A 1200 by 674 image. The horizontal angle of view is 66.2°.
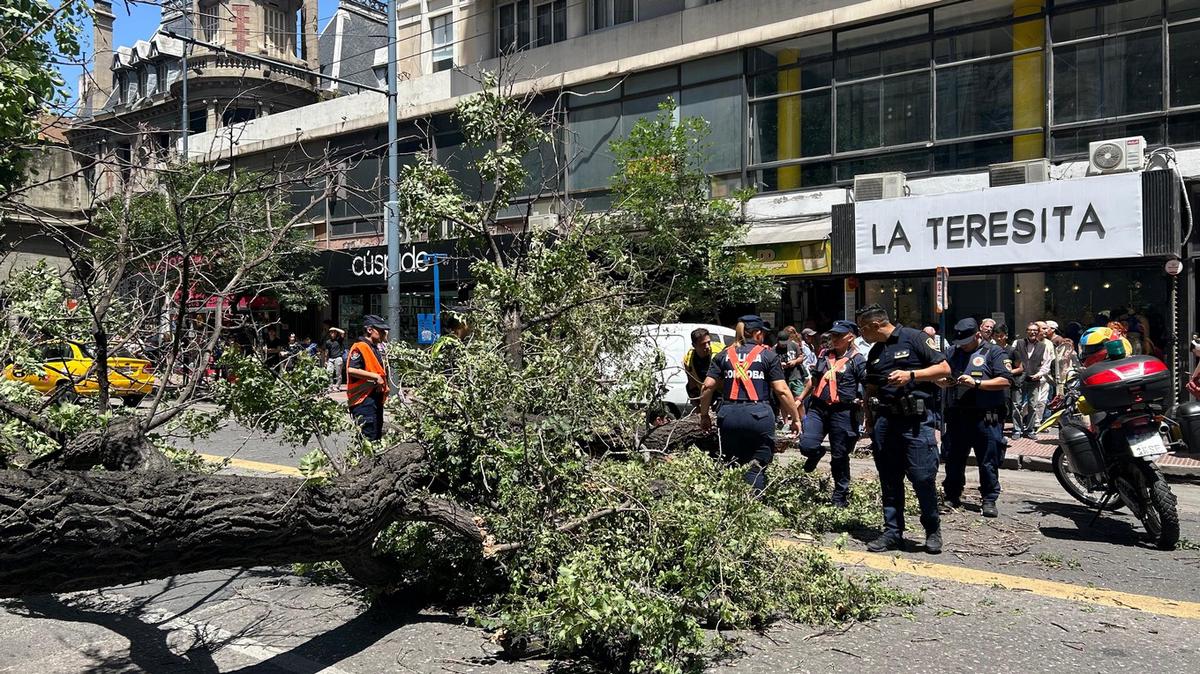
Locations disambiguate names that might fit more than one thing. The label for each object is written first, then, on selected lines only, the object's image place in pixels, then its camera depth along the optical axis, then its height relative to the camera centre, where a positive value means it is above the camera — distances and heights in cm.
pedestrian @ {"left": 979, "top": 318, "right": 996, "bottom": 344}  1145 -16
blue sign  1959 -4
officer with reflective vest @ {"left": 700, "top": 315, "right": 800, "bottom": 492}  689 -64
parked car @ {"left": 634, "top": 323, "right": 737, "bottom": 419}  1316 -49
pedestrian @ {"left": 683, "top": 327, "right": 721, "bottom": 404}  939 -38
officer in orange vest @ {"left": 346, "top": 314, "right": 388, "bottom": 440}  924 -58
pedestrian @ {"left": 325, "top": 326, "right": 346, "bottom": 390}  2173 -69
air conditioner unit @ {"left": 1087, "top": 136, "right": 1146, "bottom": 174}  1380 +240
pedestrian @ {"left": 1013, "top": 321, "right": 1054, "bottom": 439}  1309 -97
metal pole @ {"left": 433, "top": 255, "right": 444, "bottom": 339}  1530 +44
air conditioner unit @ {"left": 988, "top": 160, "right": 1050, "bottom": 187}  1495 +234
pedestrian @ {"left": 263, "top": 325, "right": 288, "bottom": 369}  2390 -36
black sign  2297 +158
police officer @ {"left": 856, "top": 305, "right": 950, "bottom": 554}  627 -68
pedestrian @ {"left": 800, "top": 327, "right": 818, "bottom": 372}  1541 -46
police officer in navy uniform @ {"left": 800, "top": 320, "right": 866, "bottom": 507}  773 -77
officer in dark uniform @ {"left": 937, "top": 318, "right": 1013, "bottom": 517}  765 -90
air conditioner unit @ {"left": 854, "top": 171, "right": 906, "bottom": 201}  1630 +235
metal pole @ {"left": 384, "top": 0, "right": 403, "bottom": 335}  1700 +187
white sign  1373 +145
